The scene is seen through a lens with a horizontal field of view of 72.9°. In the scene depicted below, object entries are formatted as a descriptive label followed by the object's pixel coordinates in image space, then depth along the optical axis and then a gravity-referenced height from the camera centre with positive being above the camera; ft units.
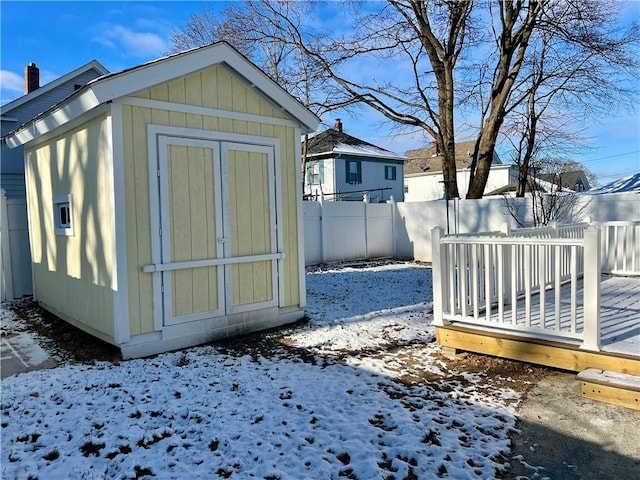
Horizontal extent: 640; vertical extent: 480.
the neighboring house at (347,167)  72.08 +9.21
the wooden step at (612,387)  9.85 -4.08
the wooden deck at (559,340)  10.91 -3.53
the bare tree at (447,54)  37.78 +15.75
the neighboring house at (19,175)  23.66 +3.98
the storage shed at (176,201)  14.20 +0.89
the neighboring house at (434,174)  92.07 +9.12
